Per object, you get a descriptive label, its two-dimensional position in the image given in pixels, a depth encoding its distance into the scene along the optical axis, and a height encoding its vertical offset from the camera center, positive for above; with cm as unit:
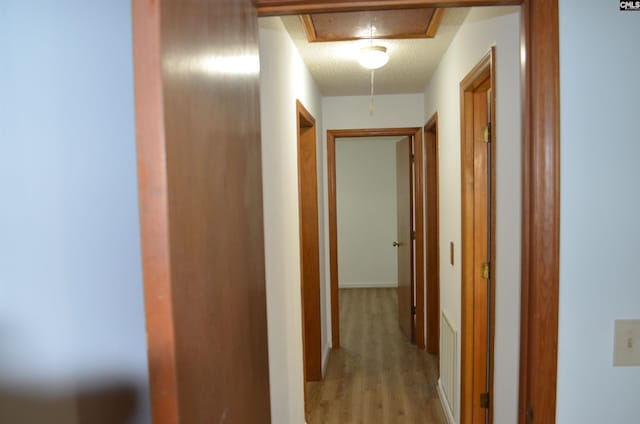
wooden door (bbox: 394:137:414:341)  418 -50
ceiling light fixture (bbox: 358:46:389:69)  253 +84
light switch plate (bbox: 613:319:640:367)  111 -43
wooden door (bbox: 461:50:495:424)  223 -18
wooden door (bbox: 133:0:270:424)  54 -2
